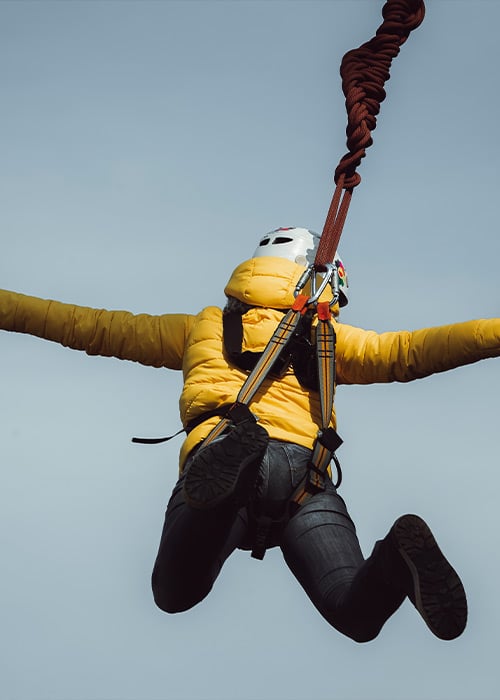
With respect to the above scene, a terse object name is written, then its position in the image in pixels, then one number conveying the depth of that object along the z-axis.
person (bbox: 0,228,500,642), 11.13
